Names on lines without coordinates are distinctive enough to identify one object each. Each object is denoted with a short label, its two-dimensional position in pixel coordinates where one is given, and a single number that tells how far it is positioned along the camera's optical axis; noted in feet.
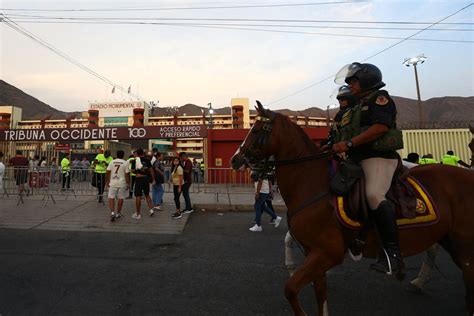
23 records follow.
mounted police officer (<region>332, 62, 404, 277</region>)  8.80
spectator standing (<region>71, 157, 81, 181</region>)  38.42
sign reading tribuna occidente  62.18
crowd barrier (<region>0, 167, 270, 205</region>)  37.60
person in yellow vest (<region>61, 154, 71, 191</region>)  38.40
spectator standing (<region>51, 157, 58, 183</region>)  38.01
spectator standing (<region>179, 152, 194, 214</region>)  30.99
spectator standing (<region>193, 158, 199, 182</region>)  41.87
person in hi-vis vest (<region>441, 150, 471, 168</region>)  30.09
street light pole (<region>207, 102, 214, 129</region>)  71.40
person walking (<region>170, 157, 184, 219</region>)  29.38
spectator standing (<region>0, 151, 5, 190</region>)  24.45
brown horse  8.89
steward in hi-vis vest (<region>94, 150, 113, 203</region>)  35.73
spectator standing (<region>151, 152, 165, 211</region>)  32.40
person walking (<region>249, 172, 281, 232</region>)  24.95
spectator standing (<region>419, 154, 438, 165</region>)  28.07
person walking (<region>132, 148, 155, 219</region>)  28.91
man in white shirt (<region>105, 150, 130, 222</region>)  27.73
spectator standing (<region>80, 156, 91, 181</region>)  38.60
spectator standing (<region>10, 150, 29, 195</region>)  36.92
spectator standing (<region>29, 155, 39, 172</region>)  48.21
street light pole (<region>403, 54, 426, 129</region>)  92.58
